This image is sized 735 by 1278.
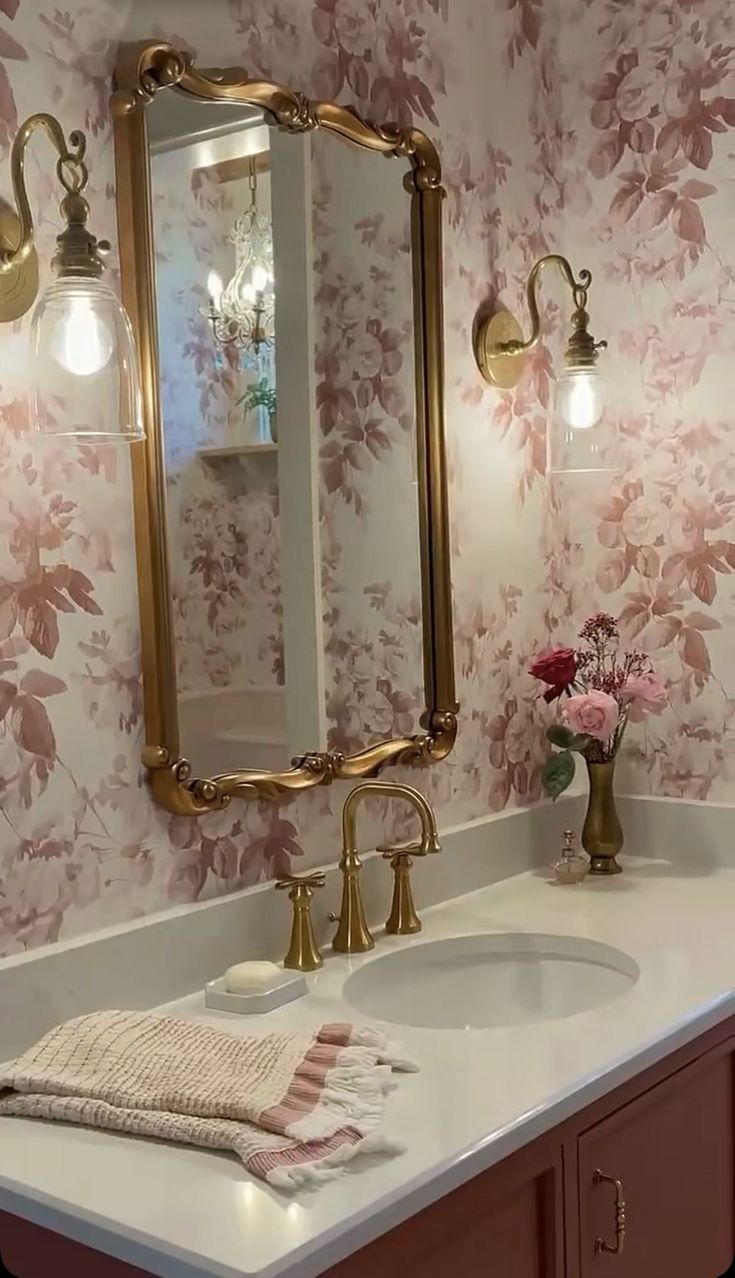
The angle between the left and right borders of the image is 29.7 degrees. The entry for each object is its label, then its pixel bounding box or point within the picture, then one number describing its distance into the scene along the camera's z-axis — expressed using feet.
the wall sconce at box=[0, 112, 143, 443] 4.70
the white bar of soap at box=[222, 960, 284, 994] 5.26
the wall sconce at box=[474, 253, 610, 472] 7.28
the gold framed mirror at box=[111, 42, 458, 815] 5.31
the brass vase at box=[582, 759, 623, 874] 7.33
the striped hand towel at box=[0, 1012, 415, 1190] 3.92
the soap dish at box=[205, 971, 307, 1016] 5.20
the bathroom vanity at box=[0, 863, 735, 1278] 3.62
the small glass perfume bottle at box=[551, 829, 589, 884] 7.13
